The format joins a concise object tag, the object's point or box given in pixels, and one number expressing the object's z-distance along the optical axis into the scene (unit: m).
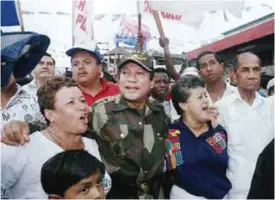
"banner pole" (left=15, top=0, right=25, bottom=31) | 3.02
